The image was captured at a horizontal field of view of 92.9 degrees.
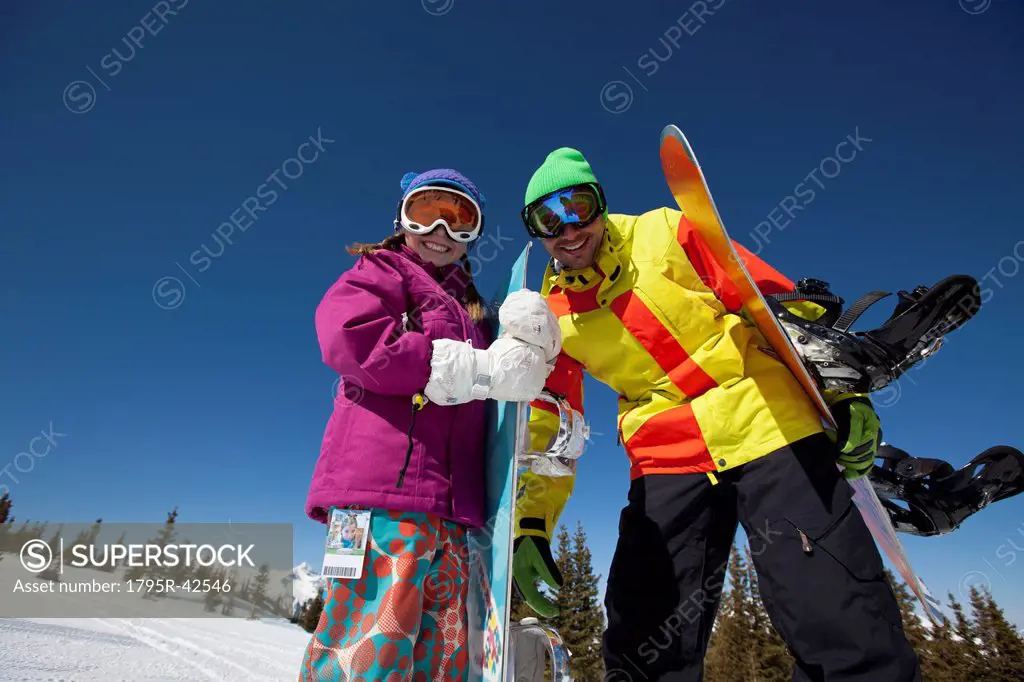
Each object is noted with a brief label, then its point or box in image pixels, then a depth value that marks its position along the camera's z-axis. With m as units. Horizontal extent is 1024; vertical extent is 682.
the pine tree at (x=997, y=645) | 28.31
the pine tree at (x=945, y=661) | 30.47
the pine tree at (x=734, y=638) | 32.18
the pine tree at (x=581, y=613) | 27.36
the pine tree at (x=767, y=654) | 30.17
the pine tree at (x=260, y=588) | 87.31
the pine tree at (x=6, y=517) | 20.11
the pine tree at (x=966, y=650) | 29.89
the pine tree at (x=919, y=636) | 29.05
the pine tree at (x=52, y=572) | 22.97
